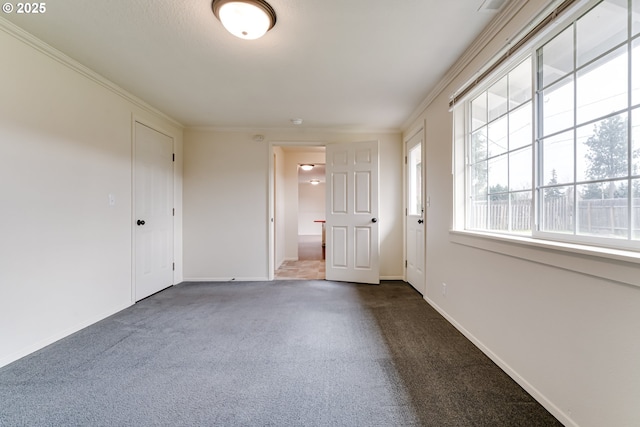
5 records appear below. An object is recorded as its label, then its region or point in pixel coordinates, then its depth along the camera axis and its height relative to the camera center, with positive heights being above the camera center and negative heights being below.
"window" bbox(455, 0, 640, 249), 1.10 +0.41
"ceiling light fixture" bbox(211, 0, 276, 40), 1.54 +1.21
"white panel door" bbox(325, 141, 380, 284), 3.77 -0.02
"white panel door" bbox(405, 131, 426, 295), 3.29 -0.07
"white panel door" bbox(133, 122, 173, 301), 3.03 +0.01
